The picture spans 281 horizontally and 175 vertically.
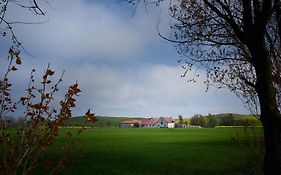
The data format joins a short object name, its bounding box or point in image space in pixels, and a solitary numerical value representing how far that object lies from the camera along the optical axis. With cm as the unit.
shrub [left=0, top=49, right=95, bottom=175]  311
